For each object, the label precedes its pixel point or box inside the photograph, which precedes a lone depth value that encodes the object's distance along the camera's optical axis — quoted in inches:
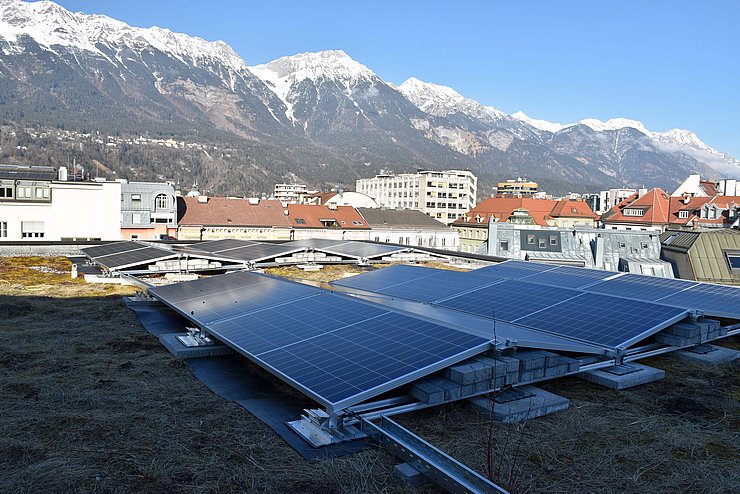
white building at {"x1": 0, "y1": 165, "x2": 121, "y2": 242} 2426.2
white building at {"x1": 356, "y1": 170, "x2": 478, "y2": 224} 6747.1
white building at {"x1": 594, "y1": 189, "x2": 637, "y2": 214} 7115.2
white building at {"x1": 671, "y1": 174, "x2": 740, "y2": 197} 5255.9
